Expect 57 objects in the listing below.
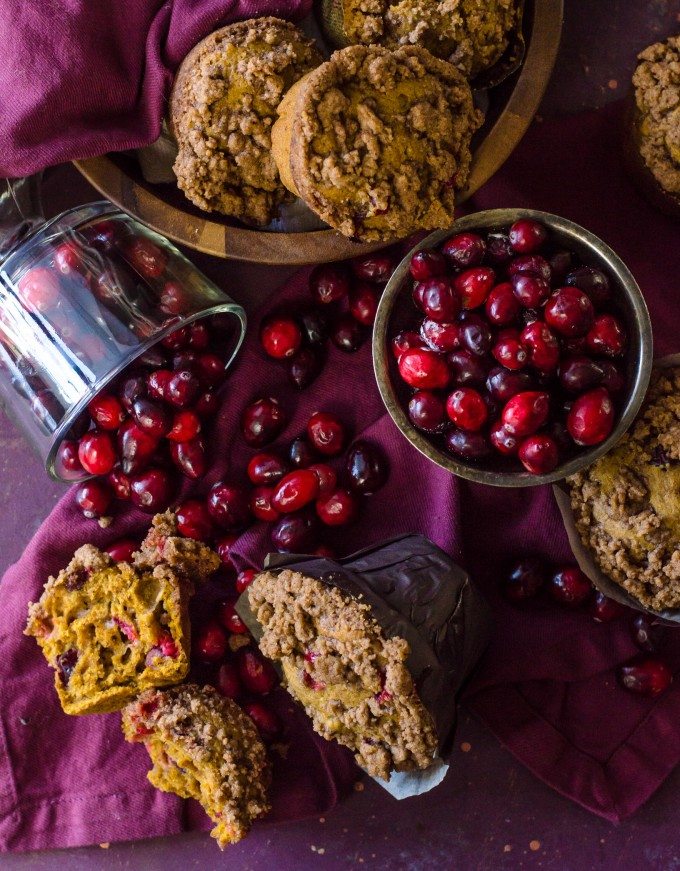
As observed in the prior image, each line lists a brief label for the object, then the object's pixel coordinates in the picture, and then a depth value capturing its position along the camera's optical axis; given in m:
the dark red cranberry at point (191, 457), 0.57
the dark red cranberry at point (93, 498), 0.57
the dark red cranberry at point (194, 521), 0.57
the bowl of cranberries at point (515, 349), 0.50
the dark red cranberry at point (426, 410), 0.51
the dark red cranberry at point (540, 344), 0.50
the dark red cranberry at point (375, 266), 0.56
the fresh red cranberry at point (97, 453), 0.57
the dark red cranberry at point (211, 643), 0.56
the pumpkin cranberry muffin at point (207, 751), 0.53
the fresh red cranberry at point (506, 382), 0.50
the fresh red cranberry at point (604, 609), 0.56
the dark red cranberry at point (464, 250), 0.51
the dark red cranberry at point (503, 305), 0.50
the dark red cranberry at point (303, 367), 0.57
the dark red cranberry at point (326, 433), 0.56
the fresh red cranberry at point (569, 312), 0.49
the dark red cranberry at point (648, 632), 0.56
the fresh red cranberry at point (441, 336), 0.51
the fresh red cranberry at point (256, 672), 0.56
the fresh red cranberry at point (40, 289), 0.55
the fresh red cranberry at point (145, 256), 0.55
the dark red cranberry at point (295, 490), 0.56
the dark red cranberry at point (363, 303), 0.57
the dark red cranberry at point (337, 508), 0.56
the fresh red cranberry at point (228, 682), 0.56
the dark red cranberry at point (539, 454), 0.50
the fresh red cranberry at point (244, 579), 0.56
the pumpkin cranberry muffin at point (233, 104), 0.49
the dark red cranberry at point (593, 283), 0.50
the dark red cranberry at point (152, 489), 0.57
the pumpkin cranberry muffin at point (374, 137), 0.48
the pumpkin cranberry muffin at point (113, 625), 0.54
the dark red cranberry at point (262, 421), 0.57
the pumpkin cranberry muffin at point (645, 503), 0.51
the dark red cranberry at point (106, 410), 0.57
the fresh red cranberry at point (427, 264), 0.51
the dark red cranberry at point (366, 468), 0.56
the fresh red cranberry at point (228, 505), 0.56
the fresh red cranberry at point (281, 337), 0.57
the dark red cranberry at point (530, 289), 0.50
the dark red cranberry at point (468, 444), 0.51
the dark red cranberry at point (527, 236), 0.50
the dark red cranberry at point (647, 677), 0.56
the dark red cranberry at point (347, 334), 0.57
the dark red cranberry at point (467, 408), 0.50
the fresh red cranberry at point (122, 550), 0.56
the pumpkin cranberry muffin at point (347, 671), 0.49
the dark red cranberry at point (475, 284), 0.51
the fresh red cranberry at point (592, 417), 0.49
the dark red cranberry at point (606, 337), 0.50
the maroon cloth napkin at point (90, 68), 0.50
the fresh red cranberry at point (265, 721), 0.56
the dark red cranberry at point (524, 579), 0.55
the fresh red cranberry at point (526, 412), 0.50
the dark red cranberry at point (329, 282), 0.57
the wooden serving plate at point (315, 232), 0.51
